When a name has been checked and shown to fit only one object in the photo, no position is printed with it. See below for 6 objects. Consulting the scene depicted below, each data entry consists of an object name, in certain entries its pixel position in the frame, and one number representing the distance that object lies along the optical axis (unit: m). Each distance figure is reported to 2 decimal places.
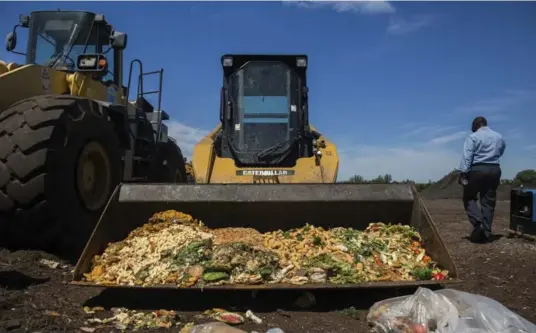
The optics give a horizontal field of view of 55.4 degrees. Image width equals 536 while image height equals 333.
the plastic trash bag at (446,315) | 3.43
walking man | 7.86
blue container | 8.20
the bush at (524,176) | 21.35
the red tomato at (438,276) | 4.69
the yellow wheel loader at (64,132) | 5.09
